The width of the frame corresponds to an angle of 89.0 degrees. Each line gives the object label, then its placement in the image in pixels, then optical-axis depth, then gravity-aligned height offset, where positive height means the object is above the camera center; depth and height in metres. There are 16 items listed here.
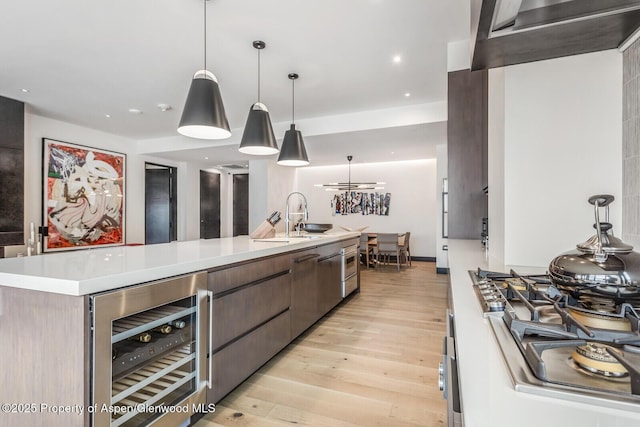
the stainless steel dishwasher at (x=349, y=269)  3.93 -0.68
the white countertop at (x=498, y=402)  0.42 -0.26
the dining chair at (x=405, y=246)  6.98 -0.65
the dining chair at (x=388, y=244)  6.58 -0.56
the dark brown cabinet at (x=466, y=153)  2.91 +0.58
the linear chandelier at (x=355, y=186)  8.34 +0.80
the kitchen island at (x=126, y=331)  1.15 -0.49
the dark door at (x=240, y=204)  10.32 +0.40
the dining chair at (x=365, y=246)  6.95 -0.64
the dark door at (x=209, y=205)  8.86 +0.33
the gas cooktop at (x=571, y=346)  0.46 -0.23
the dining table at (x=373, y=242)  7.05 -0.56
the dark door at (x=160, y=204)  7.55 +0.30
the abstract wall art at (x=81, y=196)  5.16 +0.35
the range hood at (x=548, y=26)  1.02 +0.65
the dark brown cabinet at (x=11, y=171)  4.12 +0.59
